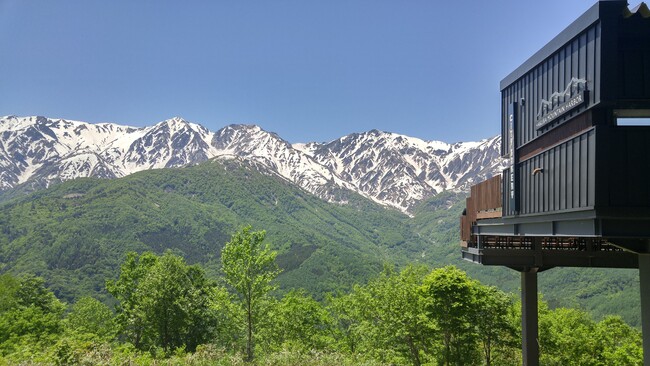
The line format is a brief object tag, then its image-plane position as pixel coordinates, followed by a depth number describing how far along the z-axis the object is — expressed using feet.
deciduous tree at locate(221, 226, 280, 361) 66.54
